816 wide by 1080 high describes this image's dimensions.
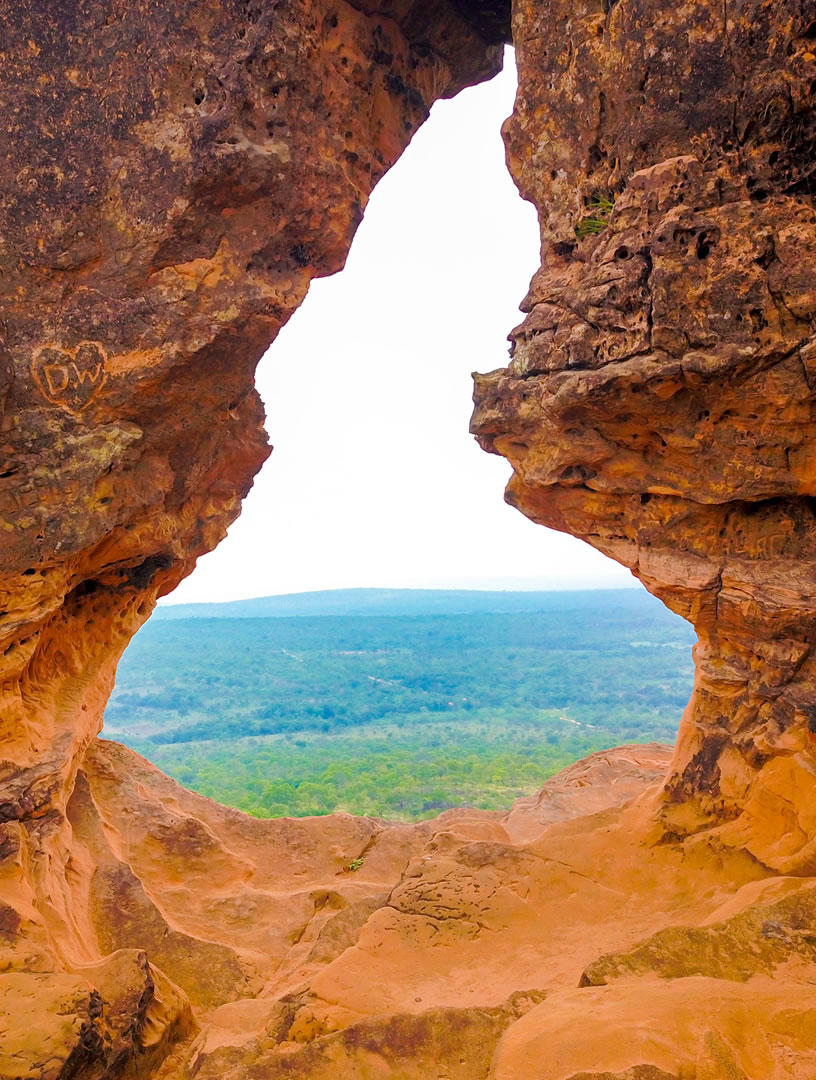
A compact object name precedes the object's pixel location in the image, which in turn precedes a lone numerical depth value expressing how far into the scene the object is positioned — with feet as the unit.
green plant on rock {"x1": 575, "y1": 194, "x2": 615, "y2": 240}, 23.34
